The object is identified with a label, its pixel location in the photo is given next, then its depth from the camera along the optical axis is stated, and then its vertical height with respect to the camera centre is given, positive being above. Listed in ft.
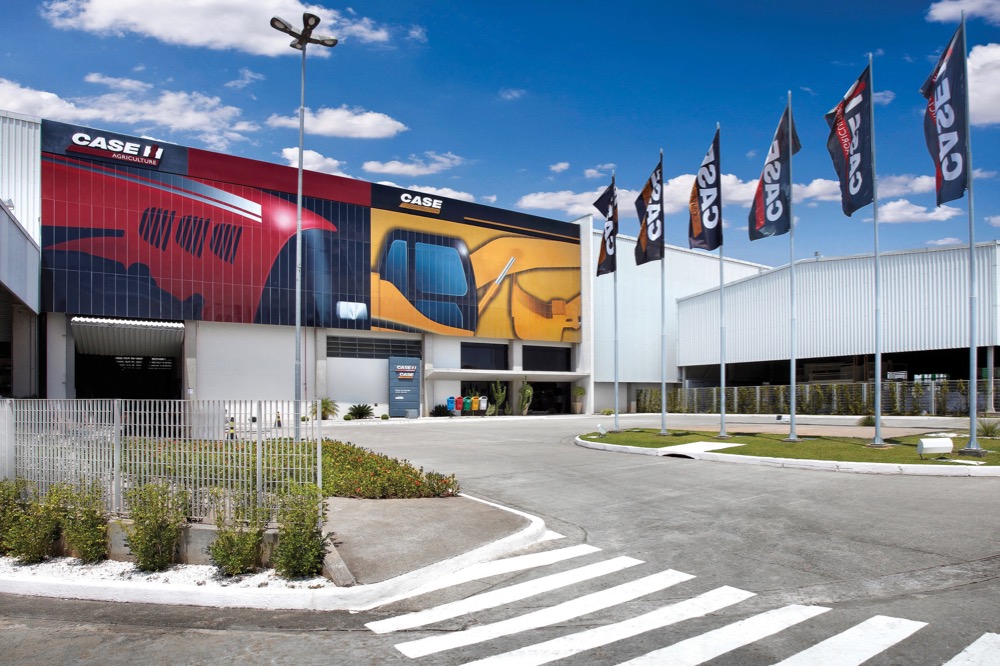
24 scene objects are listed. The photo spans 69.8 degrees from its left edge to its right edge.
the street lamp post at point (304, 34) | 67.56 +30.87
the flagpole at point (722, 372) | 76.70 -2.60
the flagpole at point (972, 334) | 55.36 +1.17
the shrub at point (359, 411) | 134.51 -11.09
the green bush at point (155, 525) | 24.27 -5.92
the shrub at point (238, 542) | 23.71 -6.30
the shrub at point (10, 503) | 27.37 -5.98
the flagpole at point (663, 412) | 85.22 -7.52
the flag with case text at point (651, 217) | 79.66 +15.07
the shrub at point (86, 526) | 25.43 -6.22
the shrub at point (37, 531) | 25.76 -6.42
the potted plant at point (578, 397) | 173.37 -11.15
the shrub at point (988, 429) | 71.31 -8.27
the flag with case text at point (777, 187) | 71.61 +16.60
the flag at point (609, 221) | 84.79 +15.66
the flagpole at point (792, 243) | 71.30 +10.89
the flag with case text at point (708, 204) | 74.95 +15.57
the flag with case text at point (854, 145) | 63.62 +18.65
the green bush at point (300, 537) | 23.29 -6.07
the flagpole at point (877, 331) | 63.46 +1.72
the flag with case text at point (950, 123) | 55.88 +17.96
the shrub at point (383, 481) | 38.22 -7.25
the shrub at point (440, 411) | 150.92 -12.41
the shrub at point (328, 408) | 130.31 -10.22
